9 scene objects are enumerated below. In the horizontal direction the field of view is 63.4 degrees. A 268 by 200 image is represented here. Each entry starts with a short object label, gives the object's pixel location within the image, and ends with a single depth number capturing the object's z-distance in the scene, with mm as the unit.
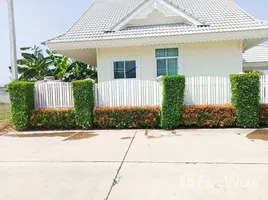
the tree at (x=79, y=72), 17969
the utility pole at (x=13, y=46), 9688
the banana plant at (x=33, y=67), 17034
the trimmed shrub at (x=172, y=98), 8289
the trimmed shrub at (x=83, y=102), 8758
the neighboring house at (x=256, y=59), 18828
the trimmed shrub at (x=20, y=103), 8781
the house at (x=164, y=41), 9633
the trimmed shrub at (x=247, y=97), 8000
